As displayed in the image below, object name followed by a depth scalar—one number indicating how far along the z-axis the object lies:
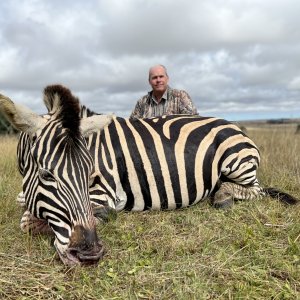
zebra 2.59
